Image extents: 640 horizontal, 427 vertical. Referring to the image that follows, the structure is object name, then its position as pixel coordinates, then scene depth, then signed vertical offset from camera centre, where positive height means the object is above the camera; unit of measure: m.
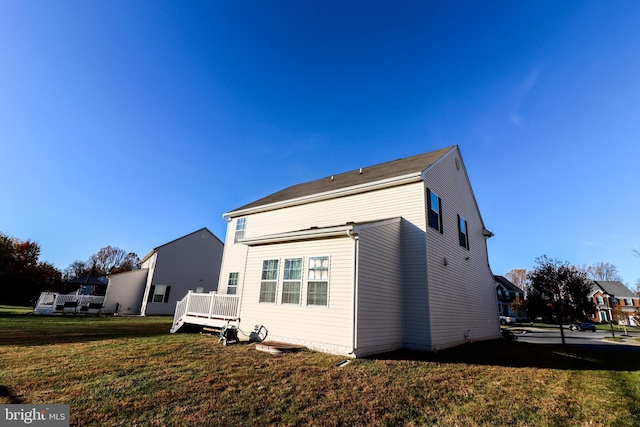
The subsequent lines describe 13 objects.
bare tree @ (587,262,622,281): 65.19 +8.46
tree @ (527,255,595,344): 16.86 +0.92
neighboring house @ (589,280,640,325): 49.94 +2.13
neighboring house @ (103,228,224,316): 24.12 +0.87
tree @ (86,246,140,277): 61.03 +5.53
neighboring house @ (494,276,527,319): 48.50 +1.47
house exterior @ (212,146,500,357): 8.30 +1.07
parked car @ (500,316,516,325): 38.69 -2.19
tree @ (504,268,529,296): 61.40 +6.30
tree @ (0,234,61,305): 35.16 +0.61
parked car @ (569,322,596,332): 35.28 -2.47
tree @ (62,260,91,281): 65.88 +3.18
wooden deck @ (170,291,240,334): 11.12 -0.88
